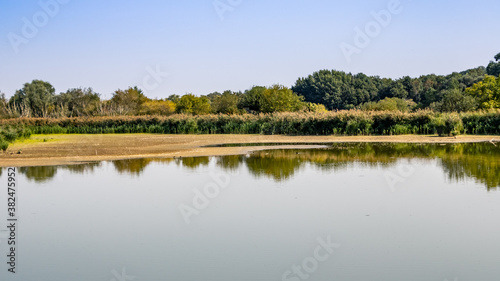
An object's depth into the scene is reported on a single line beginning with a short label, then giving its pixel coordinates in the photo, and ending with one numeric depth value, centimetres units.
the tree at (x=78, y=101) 8388
